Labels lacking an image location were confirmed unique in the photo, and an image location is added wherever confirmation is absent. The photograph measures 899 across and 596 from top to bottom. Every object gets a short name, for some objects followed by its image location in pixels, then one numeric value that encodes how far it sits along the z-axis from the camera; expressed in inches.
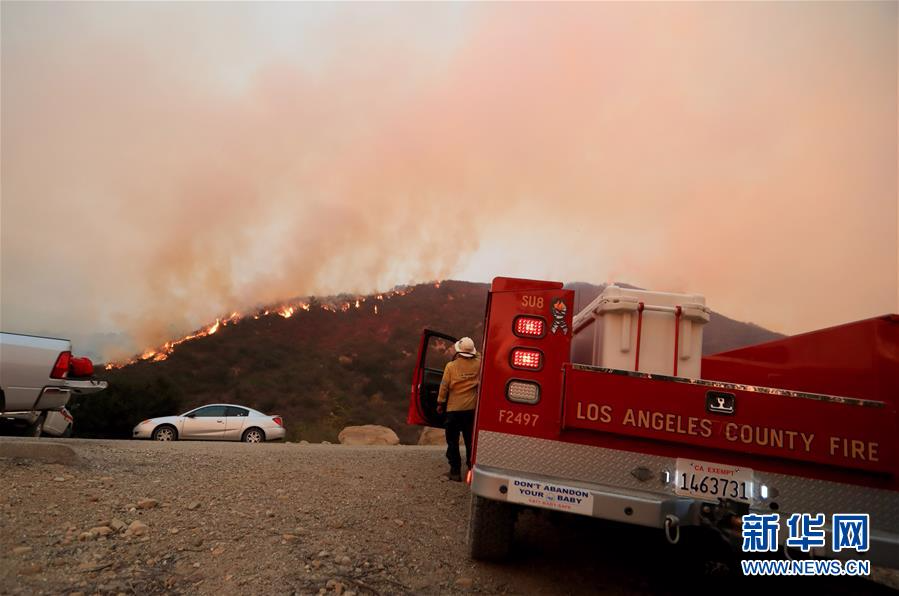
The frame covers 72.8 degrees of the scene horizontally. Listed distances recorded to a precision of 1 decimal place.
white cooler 162.4
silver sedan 646.5
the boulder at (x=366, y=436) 789.8
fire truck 138.9
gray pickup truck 274.2
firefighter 250.4
